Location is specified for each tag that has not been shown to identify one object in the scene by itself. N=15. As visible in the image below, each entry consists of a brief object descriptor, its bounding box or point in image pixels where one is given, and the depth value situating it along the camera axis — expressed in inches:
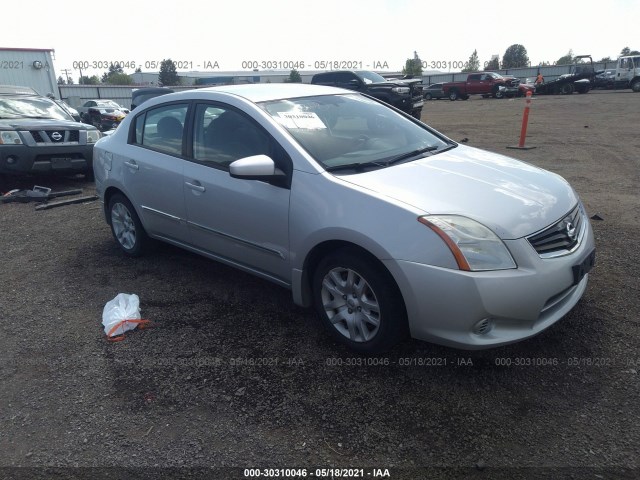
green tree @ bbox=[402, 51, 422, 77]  2904.0
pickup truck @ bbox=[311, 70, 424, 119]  633.0
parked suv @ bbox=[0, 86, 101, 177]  303.3
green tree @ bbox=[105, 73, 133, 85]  3663.9
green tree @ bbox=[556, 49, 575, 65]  3597.9
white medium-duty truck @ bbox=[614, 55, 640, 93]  1155.3
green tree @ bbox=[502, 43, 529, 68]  4041.6
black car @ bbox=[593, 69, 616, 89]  1253.7
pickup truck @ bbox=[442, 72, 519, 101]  1248.8
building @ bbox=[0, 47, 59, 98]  853.8
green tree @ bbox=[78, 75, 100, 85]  3186.8
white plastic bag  139.9
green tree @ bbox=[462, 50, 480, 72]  3998.5
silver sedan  104.2
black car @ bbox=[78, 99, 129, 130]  782.4
